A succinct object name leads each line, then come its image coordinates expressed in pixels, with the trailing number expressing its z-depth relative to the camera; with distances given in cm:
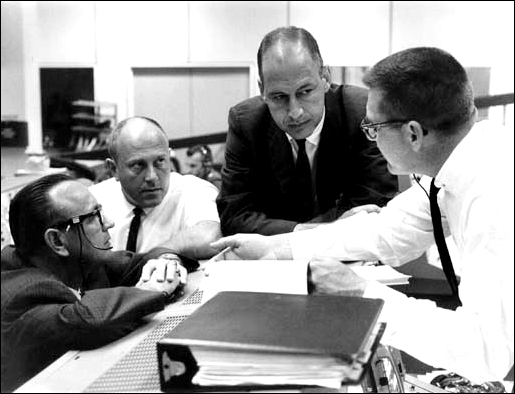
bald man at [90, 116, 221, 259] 215
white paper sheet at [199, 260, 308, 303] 107
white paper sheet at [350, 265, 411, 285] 131
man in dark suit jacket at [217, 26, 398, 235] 189
